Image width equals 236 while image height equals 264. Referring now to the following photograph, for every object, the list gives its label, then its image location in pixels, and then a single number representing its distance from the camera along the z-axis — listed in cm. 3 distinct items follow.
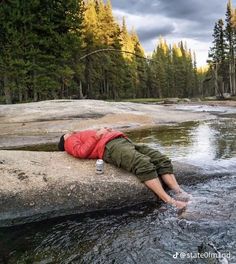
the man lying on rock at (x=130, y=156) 382
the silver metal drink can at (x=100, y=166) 393
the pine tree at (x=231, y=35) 4142
